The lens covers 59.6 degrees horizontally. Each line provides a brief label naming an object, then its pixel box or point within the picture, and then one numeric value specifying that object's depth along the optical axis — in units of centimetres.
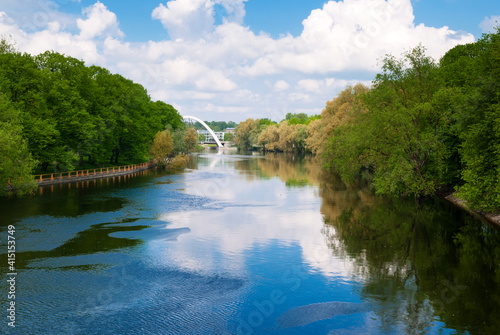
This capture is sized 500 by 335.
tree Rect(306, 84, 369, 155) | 7844
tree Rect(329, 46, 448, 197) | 4181
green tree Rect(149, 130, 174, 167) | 9006
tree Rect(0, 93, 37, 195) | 3950
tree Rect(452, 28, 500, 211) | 3050
